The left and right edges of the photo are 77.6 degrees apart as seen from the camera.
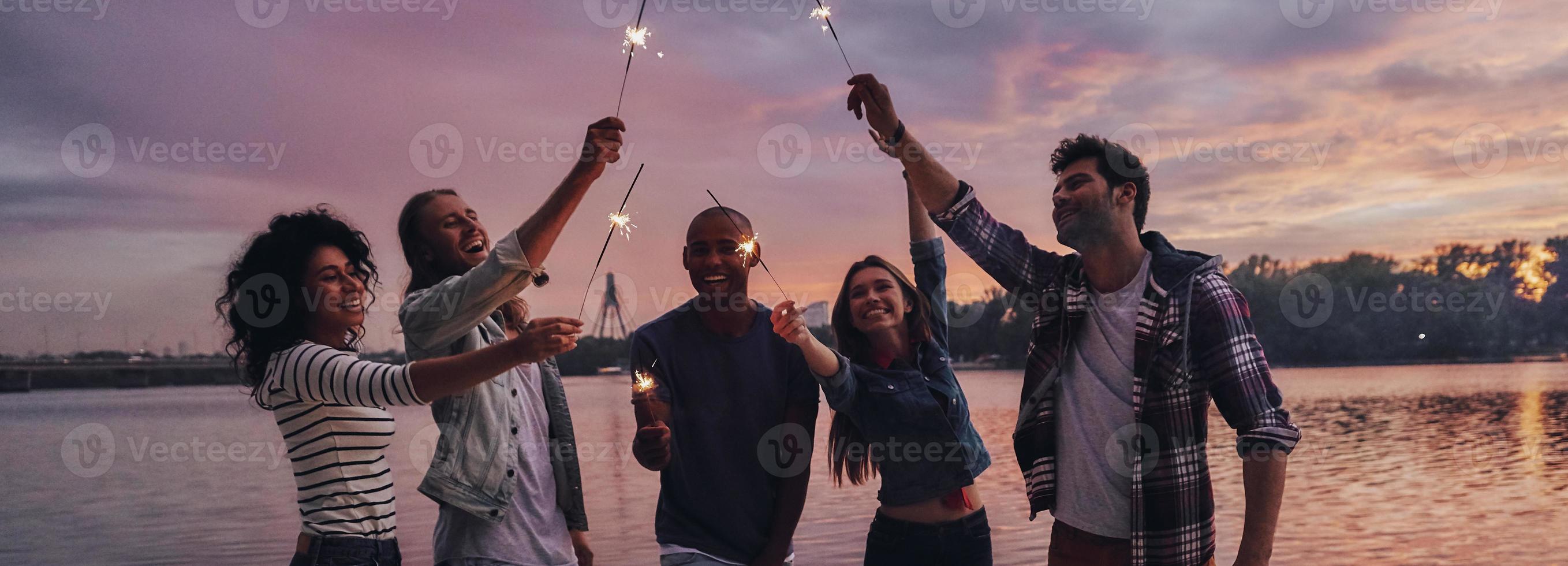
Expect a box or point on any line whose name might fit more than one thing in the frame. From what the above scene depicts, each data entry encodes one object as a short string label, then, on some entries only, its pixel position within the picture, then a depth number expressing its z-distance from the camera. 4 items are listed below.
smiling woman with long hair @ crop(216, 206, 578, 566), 2.63
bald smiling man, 3.45
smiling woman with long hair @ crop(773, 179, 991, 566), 3.69
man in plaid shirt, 3.00
